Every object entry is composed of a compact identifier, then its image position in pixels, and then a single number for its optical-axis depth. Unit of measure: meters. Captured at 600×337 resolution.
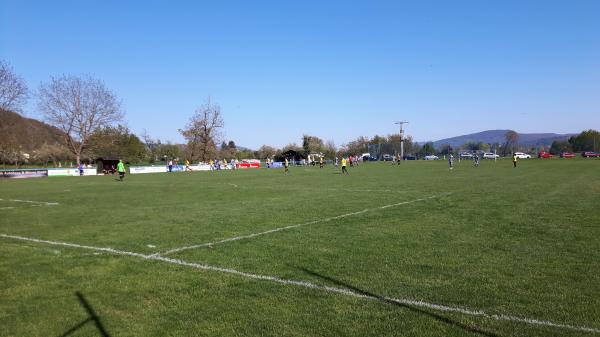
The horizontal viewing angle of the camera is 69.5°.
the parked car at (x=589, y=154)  92.38
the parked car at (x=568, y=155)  96.29
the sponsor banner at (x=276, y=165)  80.29
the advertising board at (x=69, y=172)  52.03
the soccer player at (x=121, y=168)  36.91
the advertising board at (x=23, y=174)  48.16
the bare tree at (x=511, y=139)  119.75
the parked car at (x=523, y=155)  98.54
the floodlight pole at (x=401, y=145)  103.91
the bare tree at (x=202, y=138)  96.69
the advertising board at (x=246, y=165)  77.84
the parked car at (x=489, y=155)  99.69
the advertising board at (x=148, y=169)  60.06
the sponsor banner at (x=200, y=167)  71.23
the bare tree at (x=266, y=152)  133.62
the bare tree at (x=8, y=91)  54.56
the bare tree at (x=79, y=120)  68.44
